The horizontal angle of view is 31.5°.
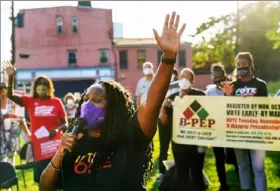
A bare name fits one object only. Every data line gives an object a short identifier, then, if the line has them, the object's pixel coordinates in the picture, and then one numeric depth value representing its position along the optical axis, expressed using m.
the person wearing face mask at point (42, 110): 6.80
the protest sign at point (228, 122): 5.97
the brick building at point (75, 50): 43.09
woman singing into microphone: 2.63
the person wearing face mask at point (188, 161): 6.48
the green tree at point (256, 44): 31.05
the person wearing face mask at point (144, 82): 8.86
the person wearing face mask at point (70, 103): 11.82
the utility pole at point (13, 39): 31.55
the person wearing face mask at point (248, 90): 5.89
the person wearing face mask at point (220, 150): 6.86
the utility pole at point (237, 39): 33.77
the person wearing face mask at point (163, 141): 7.71
